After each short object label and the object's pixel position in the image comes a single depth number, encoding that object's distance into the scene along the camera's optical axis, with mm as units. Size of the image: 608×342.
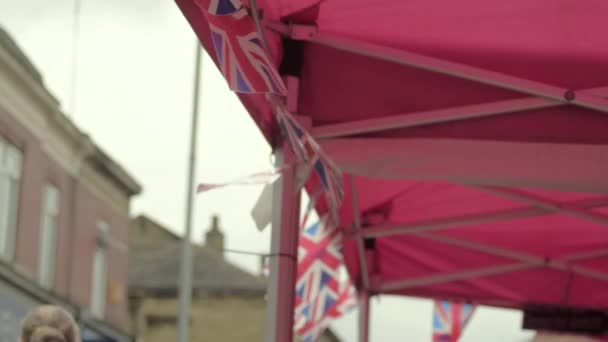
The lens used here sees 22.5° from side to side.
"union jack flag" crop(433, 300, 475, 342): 11047
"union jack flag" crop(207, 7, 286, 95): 5023
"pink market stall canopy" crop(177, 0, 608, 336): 5695
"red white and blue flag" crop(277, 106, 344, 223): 5770
